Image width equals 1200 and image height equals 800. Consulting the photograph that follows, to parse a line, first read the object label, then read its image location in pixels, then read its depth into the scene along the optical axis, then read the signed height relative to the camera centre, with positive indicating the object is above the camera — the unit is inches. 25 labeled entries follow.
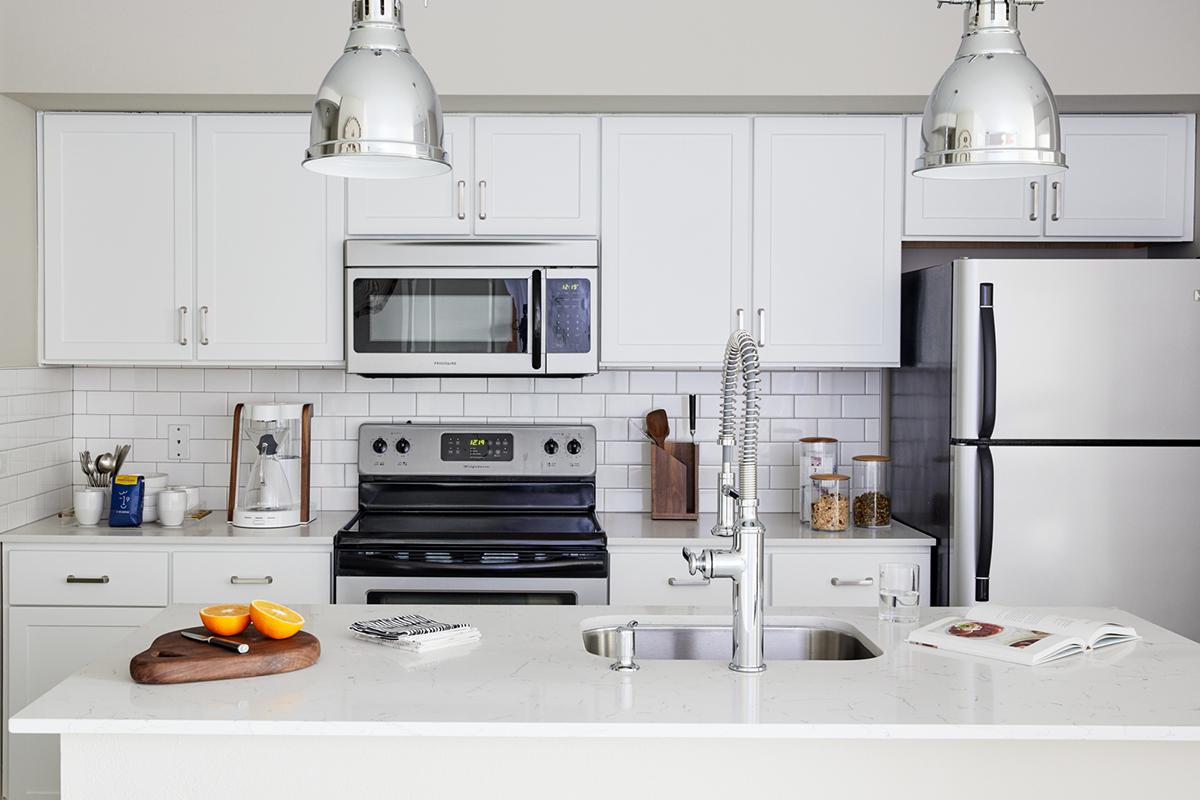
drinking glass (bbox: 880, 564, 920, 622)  93.6 -17.7
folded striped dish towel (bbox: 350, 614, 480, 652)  85.0 -19.6
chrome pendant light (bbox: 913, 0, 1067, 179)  74.0 +18.9
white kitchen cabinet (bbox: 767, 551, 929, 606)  141.6 -24.1
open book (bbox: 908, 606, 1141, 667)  83.7 -19.8
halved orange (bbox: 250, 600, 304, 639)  80.9 -17.5
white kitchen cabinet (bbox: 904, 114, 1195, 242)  147.2 +25.8
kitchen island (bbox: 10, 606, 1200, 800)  68.7 -22.0
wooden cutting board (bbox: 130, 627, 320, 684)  75.7 -19.4
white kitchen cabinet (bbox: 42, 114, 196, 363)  147.6 +20.9
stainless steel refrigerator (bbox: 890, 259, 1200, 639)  132.8 -5.9
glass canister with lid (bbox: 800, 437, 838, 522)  154.2 -10.1
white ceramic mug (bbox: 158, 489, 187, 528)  146.4 -16.6
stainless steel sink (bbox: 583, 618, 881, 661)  94.3 -22.1
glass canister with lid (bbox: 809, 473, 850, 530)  147.3 -15.8
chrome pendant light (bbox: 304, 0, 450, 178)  72.8 +18.6
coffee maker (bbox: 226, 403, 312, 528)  146.9 -11.3
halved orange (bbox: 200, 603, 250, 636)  81.2 -17.5
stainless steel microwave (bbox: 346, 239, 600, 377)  146.9 +10.1
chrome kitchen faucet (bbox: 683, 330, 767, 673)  80.6 -11.3
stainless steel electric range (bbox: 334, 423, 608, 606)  137.6 -19.0
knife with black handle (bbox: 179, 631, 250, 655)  78.3 -18.7
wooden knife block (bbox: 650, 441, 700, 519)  155.5 -13.6
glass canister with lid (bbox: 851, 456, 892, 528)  149.3 -14.8
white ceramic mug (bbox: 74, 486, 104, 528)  147.8 -16.6
